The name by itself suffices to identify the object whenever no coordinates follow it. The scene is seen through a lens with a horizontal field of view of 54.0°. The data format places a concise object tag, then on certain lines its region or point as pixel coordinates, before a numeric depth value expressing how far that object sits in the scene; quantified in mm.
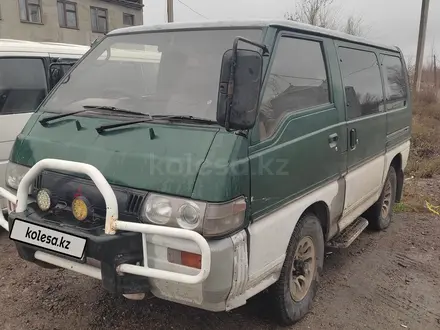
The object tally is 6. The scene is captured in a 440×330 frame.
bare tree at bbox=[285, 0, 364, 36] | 22622
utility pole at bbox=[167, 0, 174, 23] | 12797
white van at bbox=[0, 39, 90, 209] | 4543
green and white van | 2215
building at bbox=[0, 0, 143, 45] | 22203
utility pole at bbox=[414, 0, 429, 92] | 14760
